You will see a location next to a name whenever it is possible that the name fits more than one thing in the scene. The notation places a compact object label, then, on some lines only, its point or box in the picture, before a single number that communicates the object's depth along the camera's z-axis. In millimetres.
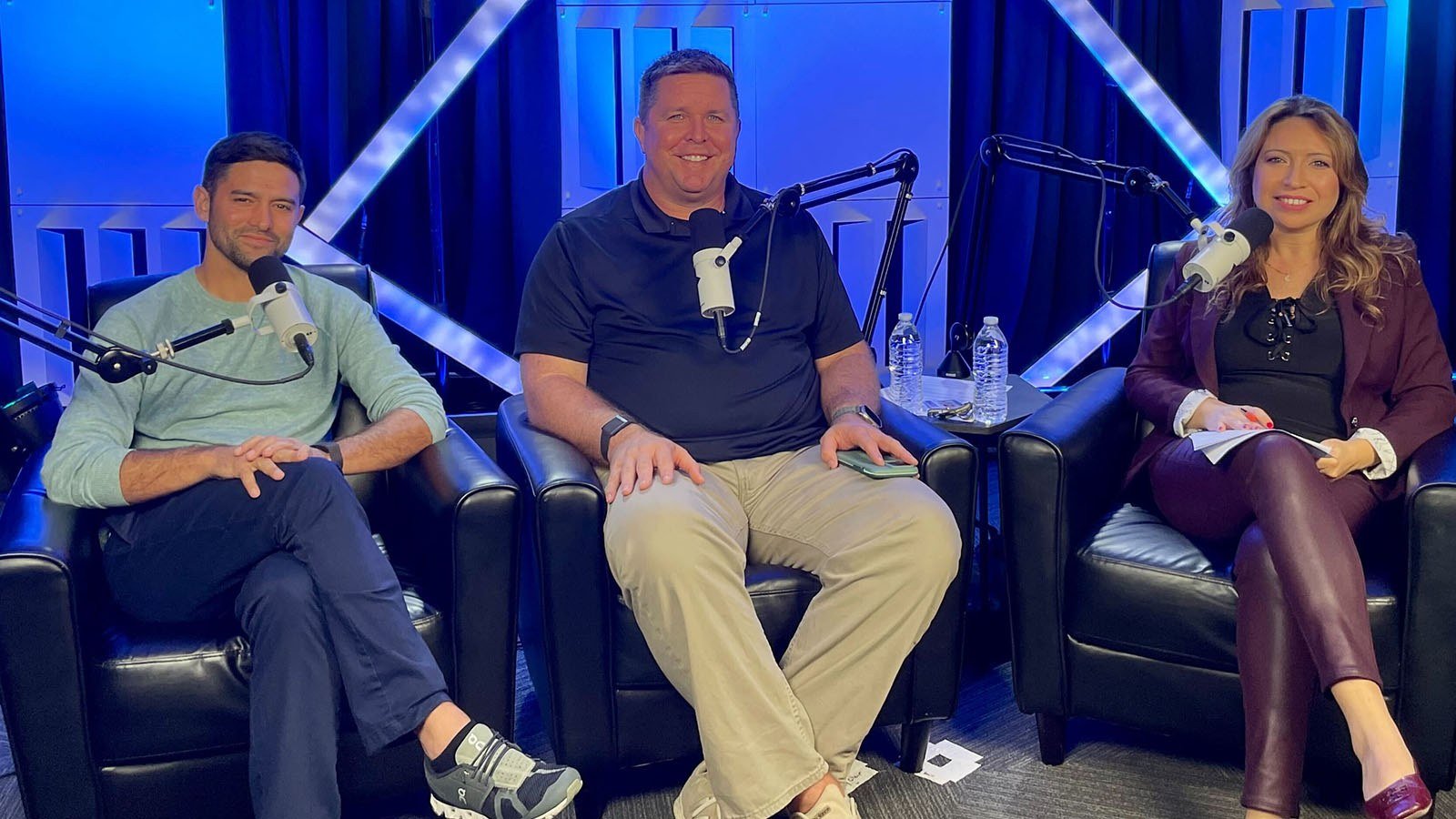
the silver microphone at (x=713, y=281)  2172
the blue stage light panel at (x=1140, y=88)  3512
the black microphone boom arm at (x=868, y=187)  2340
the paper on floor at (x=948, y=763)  2244
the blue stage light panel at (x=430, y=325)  3232
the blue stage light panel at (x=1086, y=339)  3604
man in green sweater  1812
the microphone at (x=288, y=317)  1954
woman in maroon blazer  1918
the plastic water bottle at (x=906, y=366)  2789
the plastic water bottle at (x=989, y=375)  2650
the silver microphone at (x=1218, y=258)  2137
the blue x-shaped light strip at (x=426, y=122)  3230
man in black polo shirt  1907
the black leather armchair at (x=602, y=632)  1976
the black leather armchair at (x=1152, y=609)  1949
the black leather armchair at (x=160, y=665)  1743
